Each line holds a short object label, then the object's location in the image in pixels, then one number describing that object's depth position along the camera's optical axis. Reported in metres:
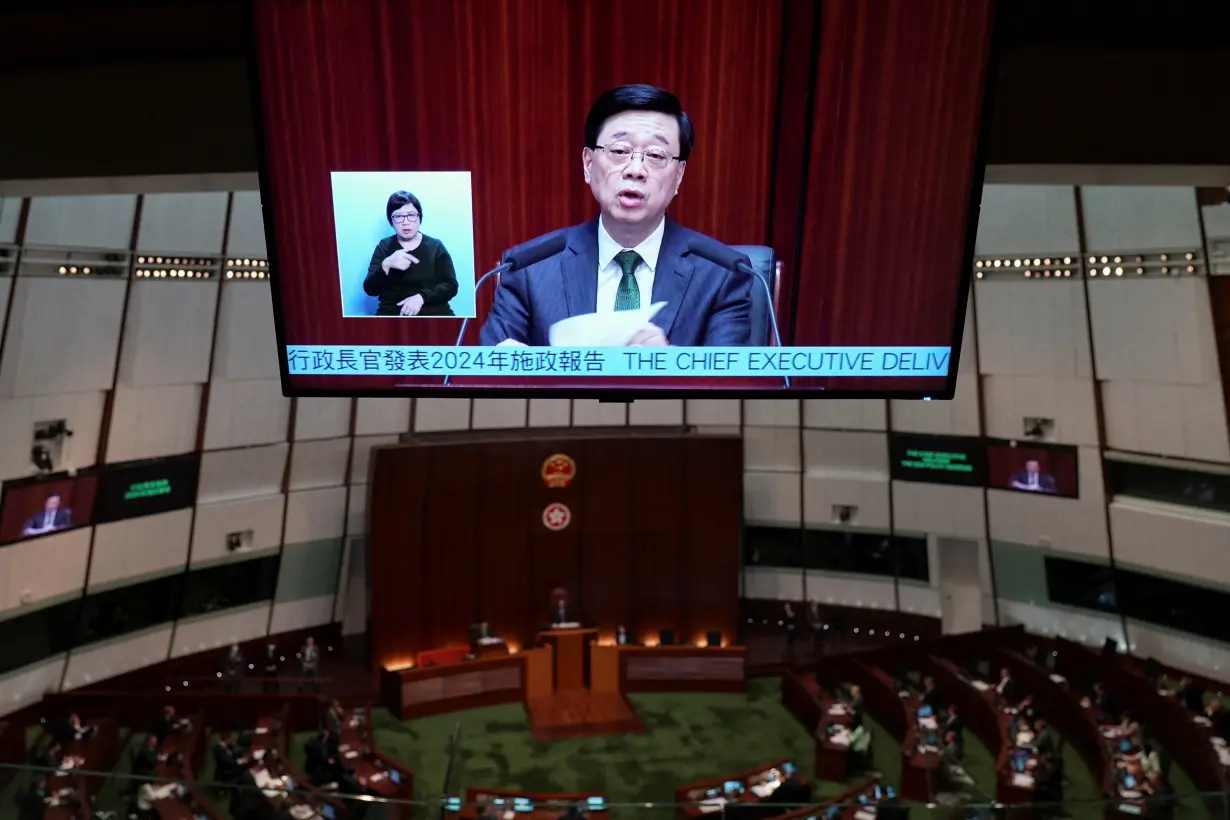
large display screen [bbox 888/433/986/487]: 11.22
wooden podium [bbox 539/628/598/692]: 10.43
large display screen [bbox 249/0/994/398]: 2.89
